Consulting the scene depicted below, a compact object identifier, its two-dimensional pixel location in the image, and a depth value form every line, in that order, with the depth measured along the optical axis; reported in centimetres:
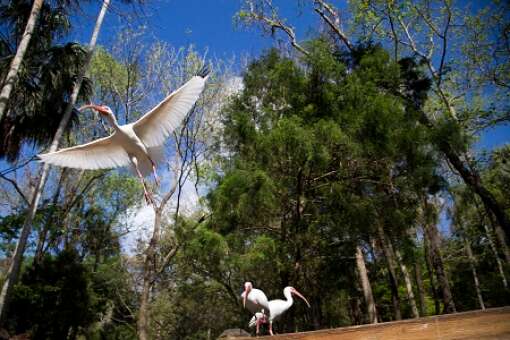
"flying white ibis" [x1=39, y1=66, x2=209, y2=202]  525
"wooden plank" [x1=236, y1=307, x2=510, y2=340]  147
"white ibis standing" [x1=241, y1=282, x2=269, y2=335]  517
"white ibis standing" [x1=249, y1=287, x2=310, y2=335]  531
